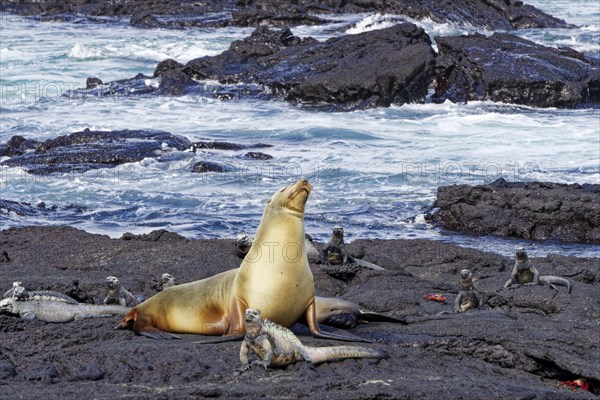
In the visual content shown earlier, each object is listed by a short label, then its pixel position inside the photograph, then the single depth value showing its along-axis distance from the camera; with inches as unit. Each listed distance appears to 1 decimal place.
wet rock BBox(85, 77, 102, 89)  1268.5
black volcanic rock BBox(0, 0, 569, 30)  1770.4
